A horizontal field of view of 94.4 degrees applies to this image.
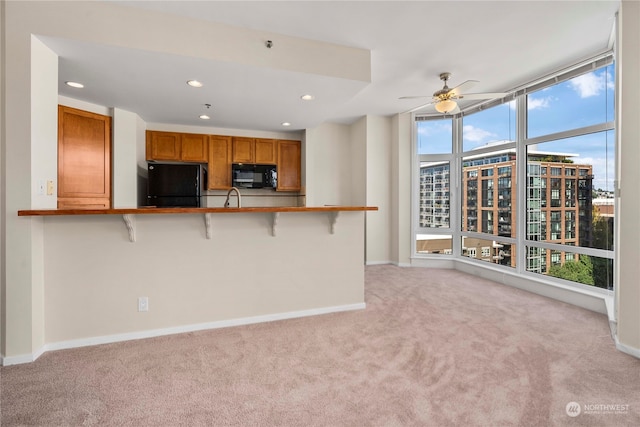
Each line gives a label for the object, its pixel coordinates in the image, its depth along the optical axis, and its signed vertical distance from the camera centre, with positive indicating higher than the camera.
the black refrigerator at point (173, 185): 4.34 +0.42
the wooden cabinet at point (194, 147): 4.82 +1.07
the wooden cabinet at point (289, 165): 5.41 +0.86
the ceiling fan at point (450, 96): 3.12 +1.25
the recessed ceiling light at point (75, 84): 3.06 +1.34
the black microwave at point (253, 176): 5.06 +0.64
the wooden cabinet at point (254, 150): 5.14 +1.10
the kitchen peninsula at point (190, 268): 2.28 -0.48
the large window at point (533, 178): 3.27 +0.48
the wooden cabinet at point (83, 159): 3.41 +0.66
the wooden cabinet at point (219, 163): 4.99 +0.85
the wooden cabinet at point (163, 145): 4.69 +1.08
